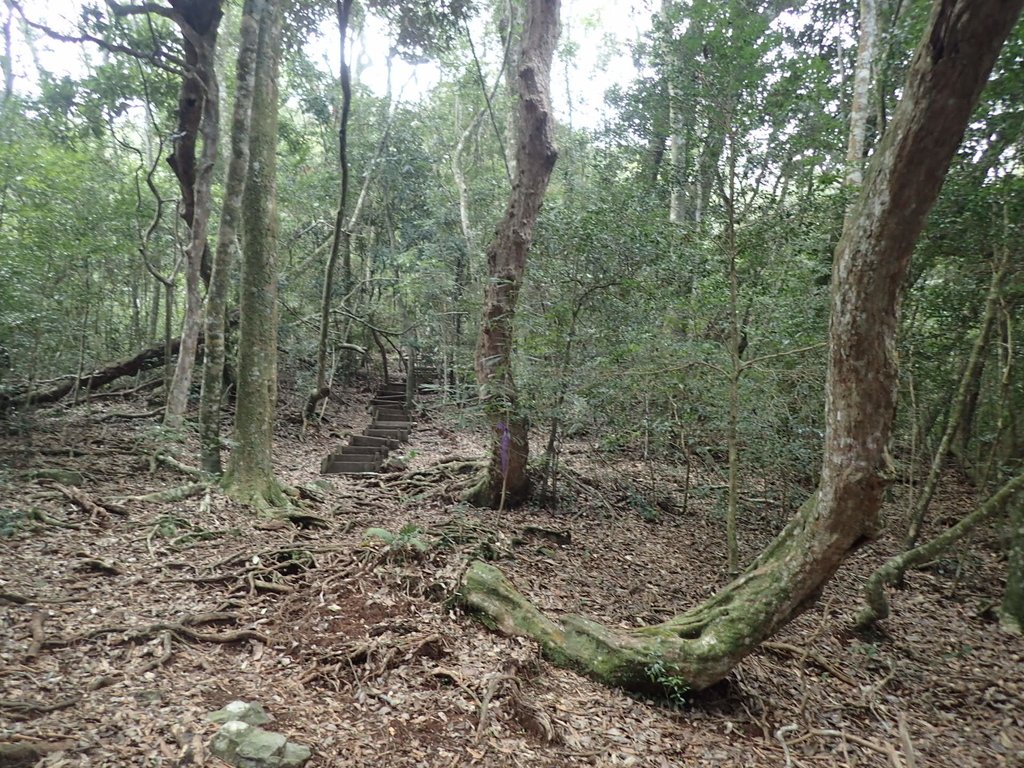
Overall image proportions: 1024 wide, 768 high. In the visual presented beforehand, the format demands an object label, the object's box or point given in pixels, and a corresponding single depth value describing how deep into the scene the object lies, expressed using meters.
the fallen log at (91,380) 8.26
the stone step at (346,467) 10.52
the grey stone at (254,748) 2.87
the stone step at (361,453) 10.97
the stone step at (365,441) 11.85
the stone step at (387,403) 16.73
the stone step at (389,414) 15.59
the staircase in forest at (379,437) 10.67
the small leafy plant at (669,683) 4.31
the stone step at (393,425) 13.80
